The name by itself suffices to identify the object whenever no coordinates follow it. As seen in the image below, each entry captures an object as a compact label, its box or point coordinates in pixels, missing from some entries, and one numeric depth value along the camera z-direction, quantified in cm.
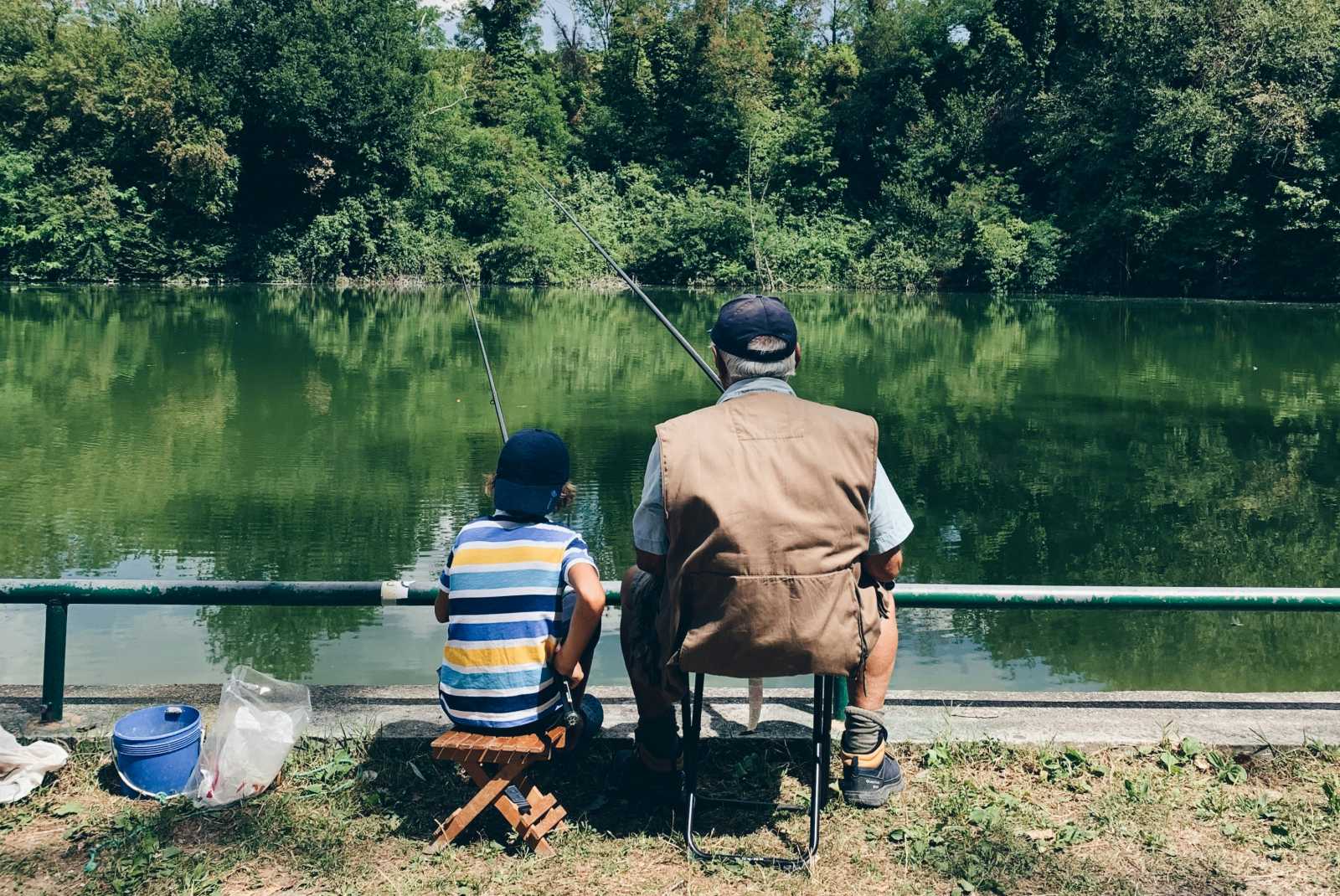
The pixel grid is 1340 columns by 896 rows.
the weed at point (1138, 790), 301
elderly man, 253
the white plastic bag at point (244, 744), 295
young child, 277
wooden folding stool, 273
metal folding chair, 269
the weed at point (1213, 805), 295
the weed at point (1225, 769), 314
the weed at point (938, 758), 321
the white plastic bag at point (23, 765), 291
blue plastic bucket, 293
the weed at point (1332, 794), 297
